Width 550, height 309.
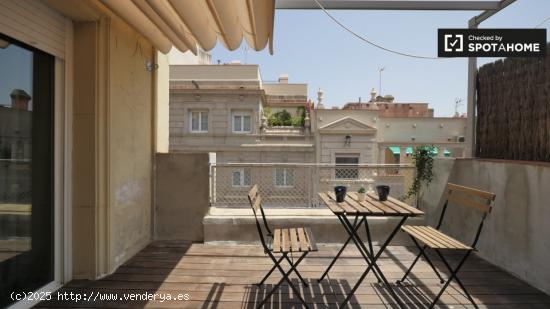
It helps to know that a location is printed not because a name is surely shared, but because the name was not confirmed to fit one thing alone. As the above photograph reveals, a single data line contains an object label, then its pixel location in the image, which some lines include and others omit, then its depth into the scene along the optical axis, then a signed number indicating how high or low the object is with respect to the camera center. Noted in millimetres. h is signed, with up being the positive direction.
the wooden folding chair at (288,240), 2646 -825
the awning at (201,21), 2818 +1210
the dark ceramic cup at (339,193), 3145 -436
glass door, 2445 -190
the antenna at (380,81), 28144 +6154
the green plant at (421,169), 4746 -303
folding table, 2656 -521
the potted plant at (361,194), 3294 -470
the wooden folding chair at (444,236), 2631 -776
